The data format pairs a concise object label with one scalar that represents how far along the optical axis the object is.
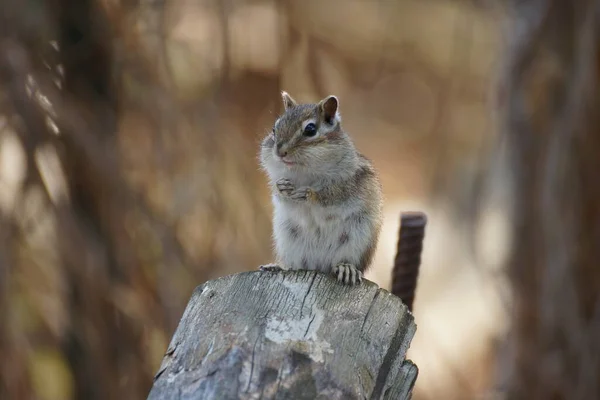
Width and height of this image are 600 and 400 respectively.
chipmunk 4.98
